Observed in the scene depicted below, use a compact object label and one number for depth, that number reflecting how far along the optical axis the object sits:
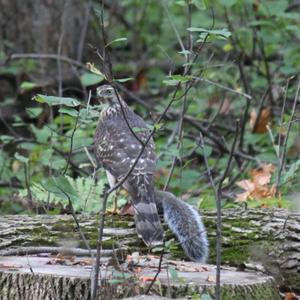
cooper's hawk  12.73
